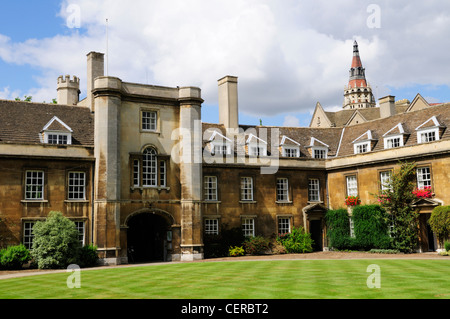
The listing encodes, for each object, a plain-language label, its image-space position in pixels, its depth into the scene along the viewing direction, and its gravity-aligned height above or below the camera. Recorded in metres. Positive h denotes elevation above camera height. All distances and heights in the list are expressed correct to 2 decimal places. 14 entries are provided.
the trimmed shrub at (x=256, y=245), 33.00 -1.81
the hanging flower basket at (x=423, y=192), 30.00 +1.34
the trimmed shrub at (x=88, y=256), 26.70 -1.83
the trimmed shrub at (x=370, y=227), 32.18 -0.80
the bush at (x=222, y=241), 31.94 -1.46
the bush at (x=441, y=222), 28.17 -0.51
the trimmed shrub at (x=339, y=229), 34.78 -0.93
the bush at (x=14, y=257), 25.06 -1.64
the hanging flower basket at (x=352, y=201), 34.56 +1.08
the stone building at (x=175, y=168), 28.17 +3.39
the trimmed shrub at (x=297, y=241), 34.30 -1.70
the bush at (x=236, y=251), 32.19 -2.13
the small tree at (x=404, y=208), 30.59 +0.39
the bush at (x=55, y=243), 25.36 -0.97
